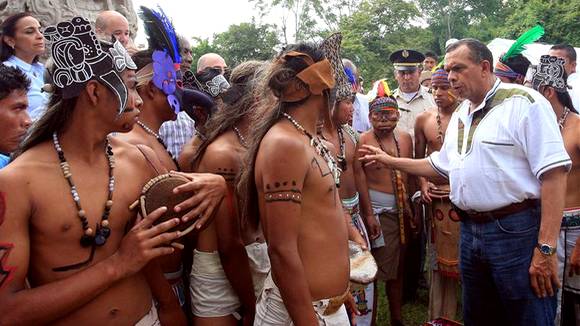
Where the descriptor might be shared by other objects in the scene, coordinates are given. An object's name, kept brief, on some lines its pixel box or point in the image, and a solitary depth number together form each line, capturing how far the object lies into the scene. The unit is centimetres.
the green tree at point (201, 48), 2639
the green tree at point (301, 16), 3025
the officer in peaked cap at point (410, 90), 640
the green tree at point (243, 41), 2842
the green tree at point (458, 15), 3600
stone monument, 611
